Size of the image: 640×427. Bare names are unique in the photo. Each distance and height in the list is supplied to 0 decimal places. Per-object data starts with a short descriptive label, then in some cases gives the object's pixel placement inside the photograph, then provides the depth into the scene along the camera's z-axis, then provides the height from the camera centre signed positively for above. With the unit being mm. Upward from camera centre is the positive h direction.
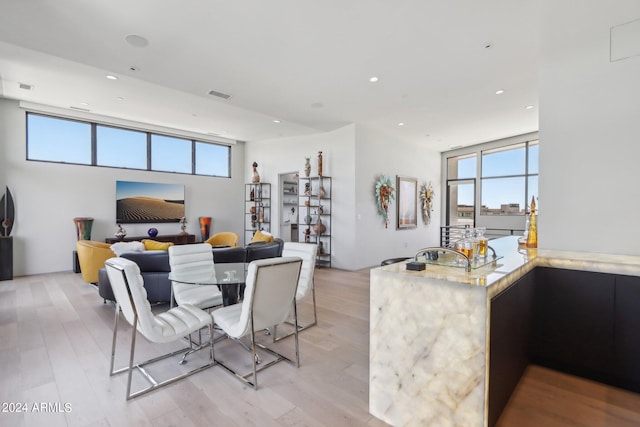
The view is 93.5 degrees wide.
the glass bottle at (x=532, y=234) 3041 -222
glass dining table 2703 -625
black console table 6411 -632
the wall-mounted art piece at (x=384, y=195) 6645 +369
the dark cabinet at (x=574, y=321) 2102 -803
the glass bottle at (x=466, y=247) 1958 -230
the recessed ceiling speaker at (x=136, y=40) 3078 +1778
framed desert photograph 6504 +181
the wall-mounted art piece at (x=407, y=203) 7305 +220
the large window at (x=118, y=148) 5766 +1377
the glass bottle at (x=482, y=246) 2115 -244
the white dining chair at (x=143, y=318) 1965 -816
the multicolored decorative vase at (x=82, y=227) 5738 -333
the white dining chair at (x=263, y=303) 2068 -680
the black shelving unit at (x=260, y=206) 7945 +123
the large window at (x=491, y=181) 7473 +840
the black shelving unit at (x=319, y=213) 6602 -48
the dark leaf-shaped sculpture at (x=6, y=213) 5203 -67
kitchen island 1469 -693
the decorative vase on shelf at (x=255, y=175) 7805 +914
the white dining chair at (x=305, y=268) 3162 -629
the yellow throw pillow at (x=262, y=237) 4947 -453
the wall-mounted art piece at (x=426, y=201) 8219 +288
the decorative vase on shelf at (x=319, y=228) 6473 -368
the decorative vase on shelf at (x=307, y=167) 6750 +986
